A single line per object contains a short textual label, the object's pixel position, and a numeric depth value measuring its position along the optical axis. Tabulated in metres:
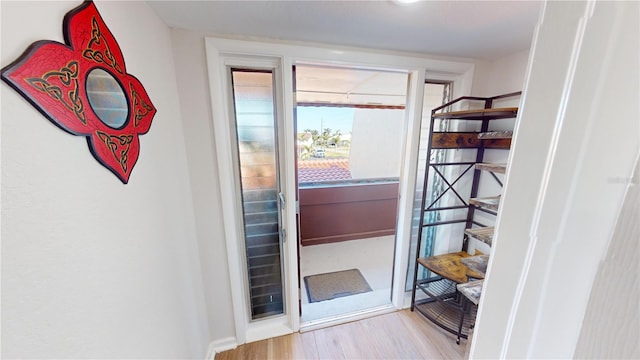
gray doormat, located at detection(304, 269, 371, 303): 2.27
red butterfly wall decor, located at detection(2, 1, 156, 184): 0.51
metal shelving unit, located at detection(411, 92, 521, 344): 1.66
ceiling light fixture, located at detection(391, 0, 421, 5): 0.94
